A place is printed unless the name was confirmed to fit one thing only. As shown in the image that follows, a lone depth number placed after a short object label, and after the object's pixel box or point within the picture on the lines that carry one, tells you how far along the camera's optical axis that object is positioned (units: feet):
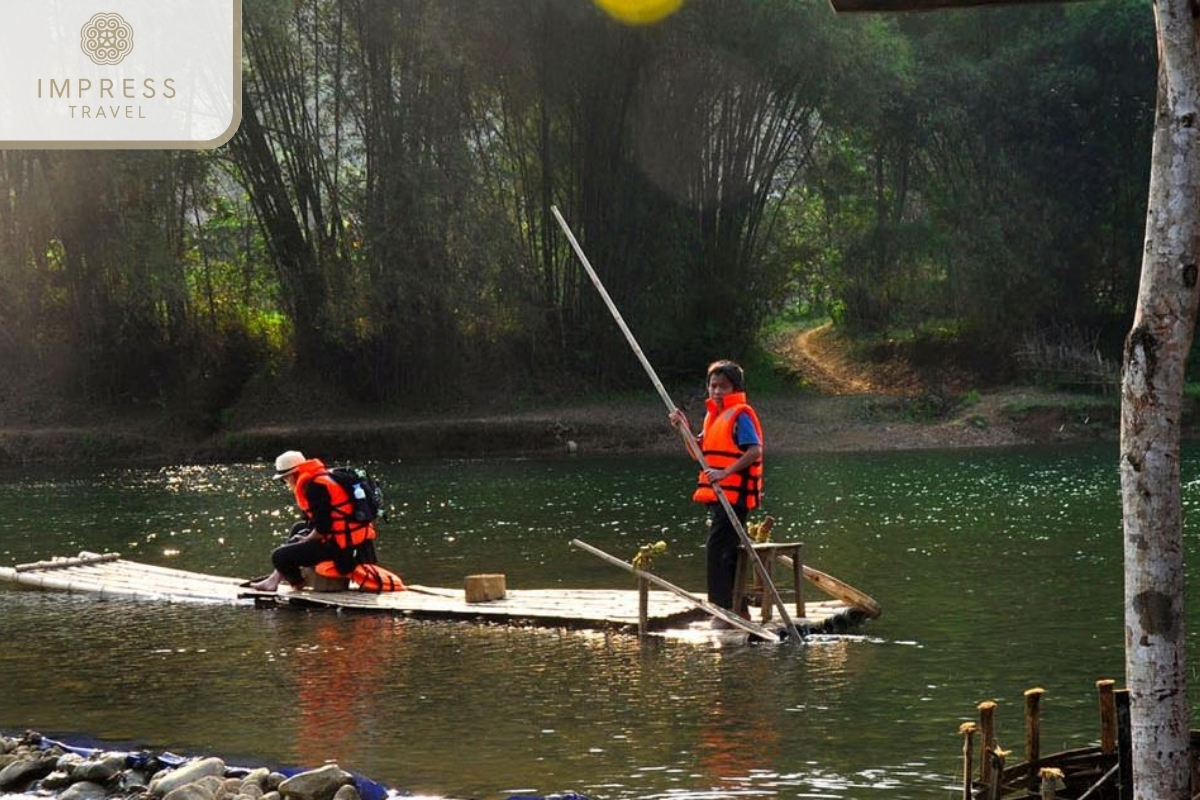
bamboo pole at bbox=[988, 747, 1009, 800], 38.24
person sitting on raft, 87.45
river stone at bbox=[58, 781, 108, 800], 56.08
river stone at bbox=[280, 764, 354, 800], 53.42
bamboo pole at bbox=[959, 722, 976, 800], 38.14
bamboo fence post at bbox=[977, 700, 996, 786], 38.28
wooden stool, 77.92
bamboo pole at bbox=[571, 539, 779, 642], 76.23
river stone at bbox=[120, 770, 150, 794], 56.90
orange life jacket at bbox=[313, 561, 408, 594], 91.40
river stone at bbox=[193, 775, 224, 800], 53.42
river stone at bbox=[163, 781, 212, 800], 52.70
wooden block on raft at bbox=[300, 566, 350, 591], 91.45
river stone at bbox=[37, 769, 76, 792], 57.52
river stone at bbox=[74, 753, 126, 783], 57.57
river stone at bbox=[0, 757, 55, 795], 58.54
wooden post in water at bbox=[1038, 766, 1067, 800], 37.01
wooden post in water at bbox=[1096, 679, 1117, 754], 40.19
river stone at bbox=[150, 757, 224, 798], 55.48
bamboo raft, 81.71
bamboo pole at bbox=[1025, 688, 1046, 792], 41.52
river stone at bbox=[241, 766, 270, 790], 55.21
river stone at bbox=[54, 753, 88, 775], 58.59
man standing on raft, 76.38
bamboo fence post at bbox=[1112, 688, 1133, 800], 36.91
